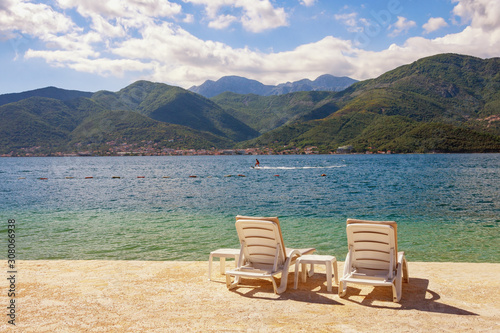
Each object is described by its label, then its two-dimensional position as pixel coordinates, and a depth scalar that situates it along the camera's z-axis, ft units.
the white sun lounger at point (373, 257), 18.30
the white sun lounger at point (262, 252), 19.67
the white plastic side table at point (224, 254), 21.63
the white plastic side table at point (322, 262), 19.65
